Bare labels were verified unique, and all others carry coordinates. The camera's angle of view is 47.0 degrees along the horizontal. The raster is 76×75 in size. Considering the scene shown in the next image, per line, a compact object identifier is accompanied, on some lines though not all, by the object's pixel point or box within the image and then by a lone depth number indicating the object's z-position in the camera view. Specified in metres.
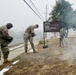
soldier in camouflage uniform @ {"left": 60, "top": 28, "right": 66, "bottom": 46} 7.14
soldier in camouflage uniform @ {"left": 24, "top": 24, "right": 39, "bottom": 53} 4.72
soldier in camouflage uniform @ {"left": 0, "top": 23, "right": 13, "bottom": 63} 3.43
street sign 6.16
